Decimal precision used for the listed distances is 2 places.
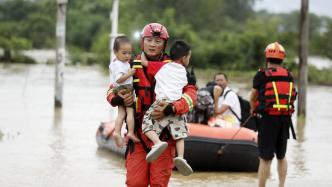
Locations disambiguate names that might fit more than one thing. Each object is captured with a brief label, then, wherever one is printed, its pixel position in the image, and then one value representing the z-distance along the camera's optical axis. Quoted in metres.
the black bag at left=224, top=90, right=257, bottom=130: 13.91
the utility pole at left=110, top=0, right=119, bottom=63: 18.59
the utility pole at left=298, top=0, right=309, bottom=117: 20.94
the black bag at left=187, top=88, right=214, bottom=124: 13.15
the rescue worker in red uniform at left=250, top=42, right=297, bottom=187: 9.51
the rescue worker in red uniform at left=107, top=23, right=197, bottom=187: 7.52
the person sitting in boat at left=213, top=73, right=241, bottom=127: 13.52
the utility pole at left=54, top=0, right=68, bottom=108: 21.52
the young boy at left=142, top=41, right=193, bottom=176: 7.57
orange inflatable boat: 12.35
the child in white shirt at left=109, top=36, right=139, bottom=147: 7.70
